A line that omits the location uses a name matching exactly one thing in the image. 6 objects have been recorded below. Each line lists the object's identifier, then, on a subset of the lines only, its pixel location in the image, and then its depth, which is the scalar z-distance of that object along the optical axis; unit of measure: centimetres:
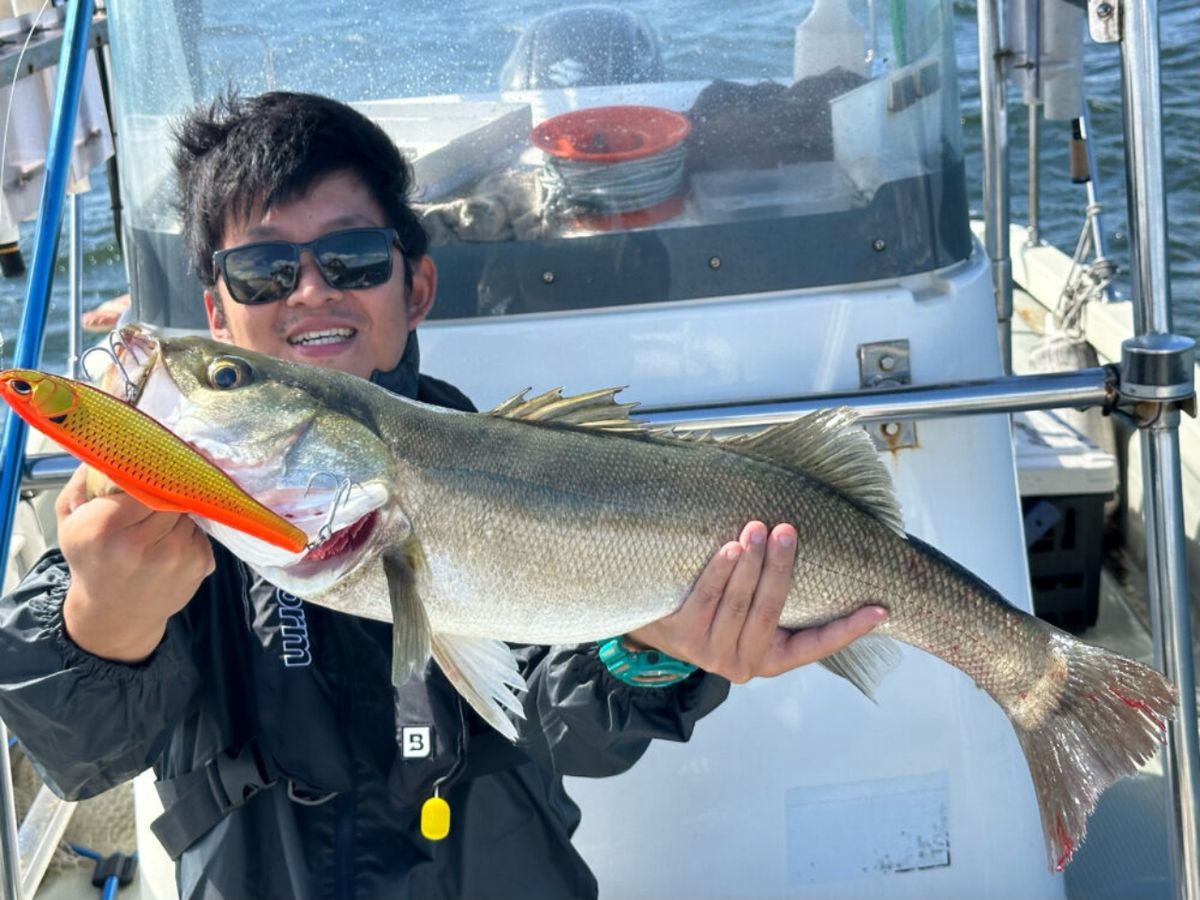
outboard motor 277
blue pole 222
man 204
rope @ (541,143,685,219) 278
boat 277
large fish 168
